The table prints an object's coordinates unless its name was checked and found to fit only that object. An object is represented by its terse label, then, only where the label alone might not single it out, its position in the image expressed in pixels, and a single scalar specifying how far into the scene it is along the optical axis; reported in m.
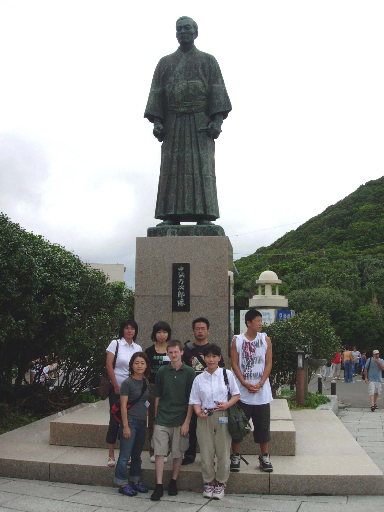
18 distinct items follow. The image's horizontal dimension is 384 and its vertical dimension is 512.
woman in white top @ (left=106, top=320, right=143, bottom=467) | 4.91
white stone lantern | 18.56
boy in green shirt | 4.57
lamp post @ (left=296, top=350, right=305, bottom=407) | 8.82
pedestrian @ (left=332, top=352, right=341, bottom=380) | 20.44
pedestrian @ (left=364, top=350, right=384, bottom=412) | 11.43
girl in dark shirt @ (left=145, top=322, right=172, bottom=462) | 5.01
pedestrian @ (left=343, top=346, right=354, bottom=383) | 19.86
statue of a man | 7.18
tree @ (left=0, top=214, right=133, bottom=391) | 7.53
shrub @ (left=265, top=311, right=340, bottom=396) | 9.72
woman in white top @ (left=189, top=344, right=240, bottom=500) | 4.50
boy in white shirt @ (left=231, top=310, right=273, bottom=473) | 4.80
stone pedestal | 6.56
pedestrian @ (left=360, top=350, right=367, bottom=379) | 24.76
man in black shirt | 4.90
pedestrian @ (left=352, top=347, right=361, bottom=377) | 22.54
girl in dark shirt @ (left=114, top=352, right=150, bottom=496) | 4.62
